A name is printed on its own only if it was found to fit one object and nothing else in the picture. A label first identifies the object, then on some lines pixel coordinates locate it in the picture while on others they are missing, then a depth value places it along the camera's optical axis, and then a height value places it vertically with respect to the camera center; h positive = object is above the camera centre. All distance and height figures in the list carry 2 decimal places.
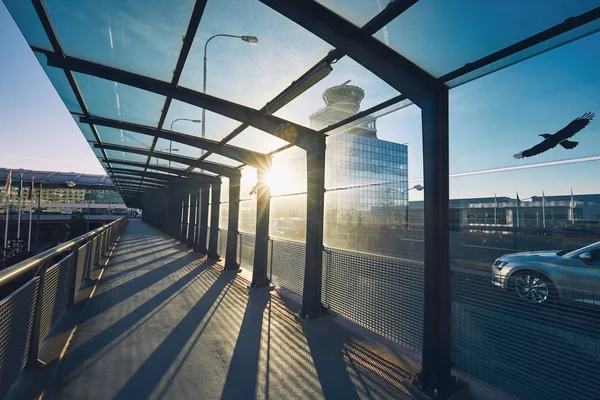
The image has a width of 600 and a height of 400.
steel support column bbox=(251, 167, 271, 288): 6.88 -0.42
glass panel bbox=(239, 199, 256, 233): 8.41 -0.12
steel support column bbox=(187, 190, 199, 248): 13.41 -0.48
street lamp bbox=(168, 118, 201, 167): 5.25 +1.66
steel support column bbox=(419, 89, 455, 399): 3.01 -0.25
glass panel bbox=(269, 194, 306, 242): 5.98 -0.11
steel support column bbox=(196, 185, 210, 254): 11.90 -0.66
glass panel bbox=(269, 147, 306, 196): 6.18 +0.95
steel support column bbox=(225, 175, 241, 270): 8.72 -0.04
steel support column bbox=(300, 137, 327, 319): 4.94 -0.18
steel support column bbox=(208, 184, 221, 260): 10.48 -0.40
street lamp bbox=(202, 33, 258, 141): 2.81 +1.70
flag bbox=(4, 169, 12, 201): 26.38 +1.77
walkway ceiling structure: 2.23 +1.56
